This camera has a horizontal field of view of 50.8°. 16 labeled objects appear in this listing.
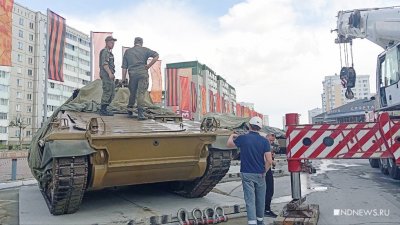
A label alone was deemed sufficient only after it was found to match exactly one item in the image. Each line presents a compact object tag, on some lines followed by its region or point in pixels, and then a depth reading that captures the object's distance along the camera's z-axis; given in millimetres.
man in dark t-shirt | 4809
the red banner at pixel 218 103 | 35219
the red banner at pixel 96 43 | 15314
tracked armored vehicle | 5137
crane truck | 5176
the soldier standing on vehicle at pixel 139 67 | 6906
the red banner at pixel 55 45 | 13070
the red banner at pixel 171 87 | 26320
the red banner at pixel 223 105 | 38894
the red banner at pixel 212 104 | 34031
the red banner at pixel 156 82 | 22484
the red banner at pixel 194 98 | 29125
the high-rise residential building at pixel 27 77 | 52219
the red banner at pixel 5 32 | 11570
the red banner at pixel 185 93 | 26984
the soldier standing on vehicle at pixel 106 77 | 7023
